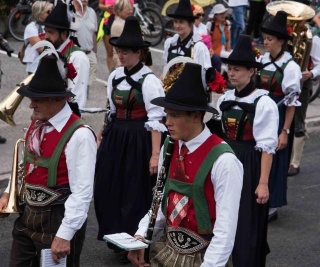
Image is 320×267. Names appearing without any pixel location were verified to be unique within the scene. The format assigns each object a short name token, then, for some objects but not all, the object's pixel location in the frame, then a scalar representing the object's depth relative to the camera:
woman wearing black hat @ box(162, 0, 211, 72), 11.57
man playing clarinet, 5.33
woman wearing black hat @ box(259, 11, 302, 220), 10.03
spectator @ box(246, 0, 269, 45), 20.91
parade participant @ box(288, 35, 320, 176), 11.89
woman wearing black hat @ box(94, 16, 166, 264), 8.52
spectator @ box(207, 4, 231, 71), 17.13
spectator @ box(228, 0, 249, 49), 19.73
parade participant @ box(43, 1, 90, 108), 8.97
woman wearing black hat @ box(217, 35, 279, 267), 8.04
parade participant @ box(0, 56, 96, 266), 6.03
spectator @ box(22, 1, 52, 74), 11.82
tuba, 11.61
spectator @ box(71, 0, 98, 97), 14.36
